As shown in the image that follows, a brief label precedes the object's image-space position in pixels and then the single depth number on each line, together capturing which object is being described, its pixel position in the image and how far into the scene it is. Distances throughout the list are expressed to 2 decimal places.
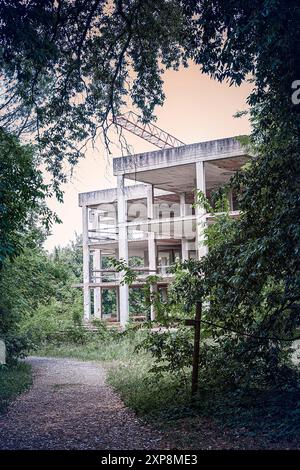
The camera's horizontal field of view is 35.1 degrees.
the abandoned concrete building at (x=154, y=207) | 23.30
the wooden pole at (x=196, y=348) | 8.07
